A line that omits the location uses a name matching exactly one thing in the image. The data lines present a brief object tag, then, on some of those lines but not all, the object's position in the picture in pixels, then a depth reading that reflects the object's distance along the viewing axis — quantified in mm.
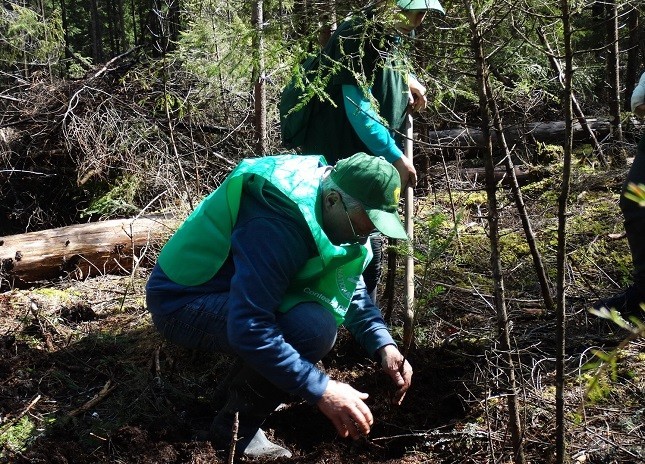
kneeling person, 2256
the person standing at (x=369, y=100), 2934
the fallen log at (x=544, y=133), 7660
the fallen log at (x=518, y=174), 6629
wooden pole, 3223
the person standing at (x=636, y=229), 3309
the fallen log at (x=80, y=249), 4977
